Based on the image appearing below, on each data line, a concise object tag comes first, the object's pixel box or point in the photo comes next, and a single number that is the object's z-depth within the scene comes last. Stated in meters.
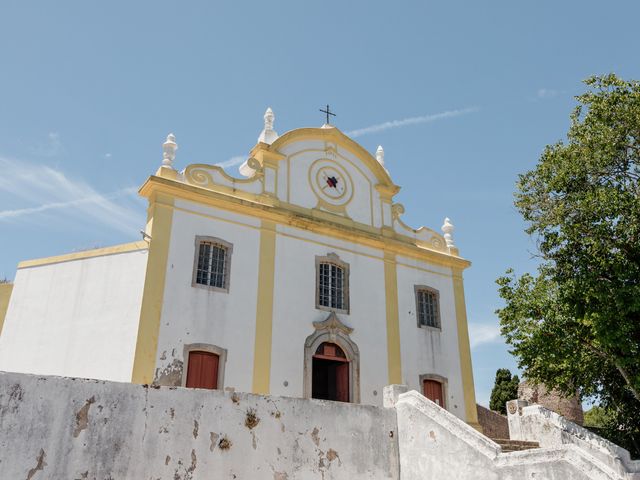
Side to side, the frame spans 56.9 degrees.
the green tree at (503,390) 25.75
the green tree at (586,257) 11.45
